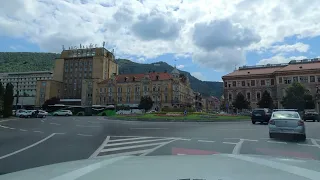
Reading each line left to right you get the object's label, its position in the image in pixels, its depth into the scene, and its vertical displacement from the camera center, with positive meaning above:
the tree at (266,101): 61.65 +1.59
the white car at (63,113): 50.24 -2.19
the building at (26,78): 102.08 +14.49
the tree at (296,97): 49.43 +2.35
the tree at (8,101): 35.92 +0.76
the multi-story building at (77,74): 78.94 +14.12
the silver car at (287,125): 9.67 -1.00
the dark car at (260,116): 20.24 -1.12
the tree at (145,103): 62.81 +0.76
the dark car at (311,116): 27.40 -1.48
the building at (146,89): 67.54 +6.10
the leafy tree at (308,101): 49.83 +1.30
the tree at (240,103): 62.40 +0.95
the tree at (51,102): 74.70 +1.28
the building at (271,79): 62.07 +9.49
